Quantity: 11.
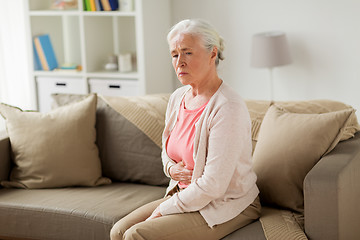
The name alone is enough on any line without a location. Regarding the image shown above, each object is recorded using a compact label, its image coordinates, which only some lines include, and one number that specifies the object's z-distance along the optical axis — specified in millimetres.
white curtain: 4797
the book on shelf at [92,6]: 4539
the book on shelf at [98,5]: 4523
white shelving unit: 4457
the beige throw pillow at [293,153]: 2467
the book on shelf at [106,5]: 4504
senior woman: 2227
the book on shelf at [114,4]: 4484
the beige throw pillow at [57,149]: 3029
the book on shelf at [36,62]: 4830
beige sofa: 2240
